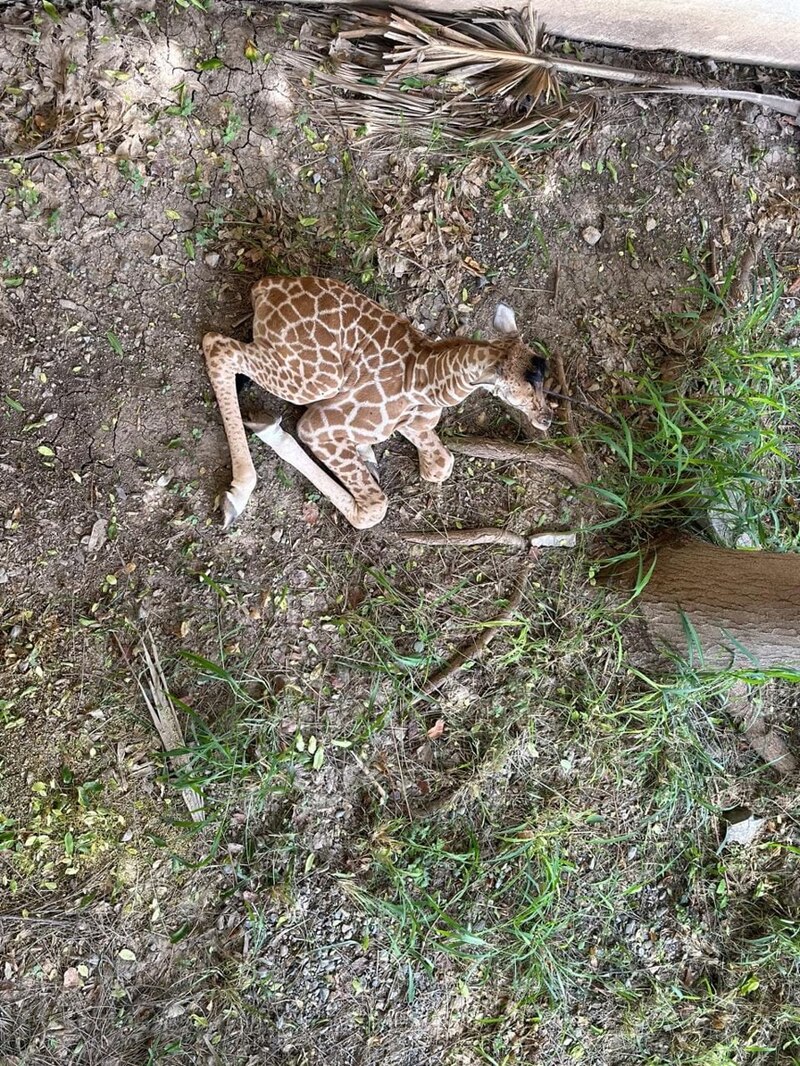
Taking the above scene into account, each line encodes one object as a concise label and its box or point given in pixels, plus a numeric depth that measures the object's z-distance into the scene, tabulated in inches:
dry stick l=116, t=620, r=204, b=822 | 137.9
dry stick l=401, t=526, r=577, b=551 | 150.2
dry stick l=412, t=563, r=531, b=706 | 149.4
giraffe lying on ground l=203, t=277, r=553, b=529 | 124.4
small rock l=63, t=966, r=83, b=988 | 135.4
